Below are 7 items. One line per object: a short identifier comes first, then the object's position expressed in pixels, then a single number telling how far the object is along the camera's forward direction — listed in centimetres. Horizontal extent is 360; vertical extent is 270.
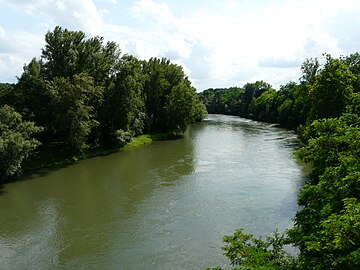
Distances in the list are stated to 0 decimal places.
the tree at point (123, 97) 4969
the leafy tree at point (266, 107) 10179
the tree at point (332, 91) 3247
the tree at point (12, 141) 3094
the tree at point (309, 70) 5603
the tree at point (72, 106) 4112
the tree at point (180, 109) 6381
